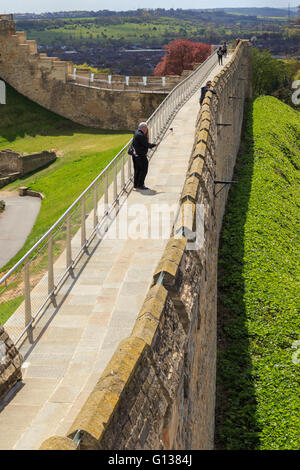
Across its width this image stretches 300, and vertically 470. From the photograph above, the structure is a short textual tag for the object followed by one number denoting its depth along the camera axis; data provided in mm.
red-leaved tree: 58406
